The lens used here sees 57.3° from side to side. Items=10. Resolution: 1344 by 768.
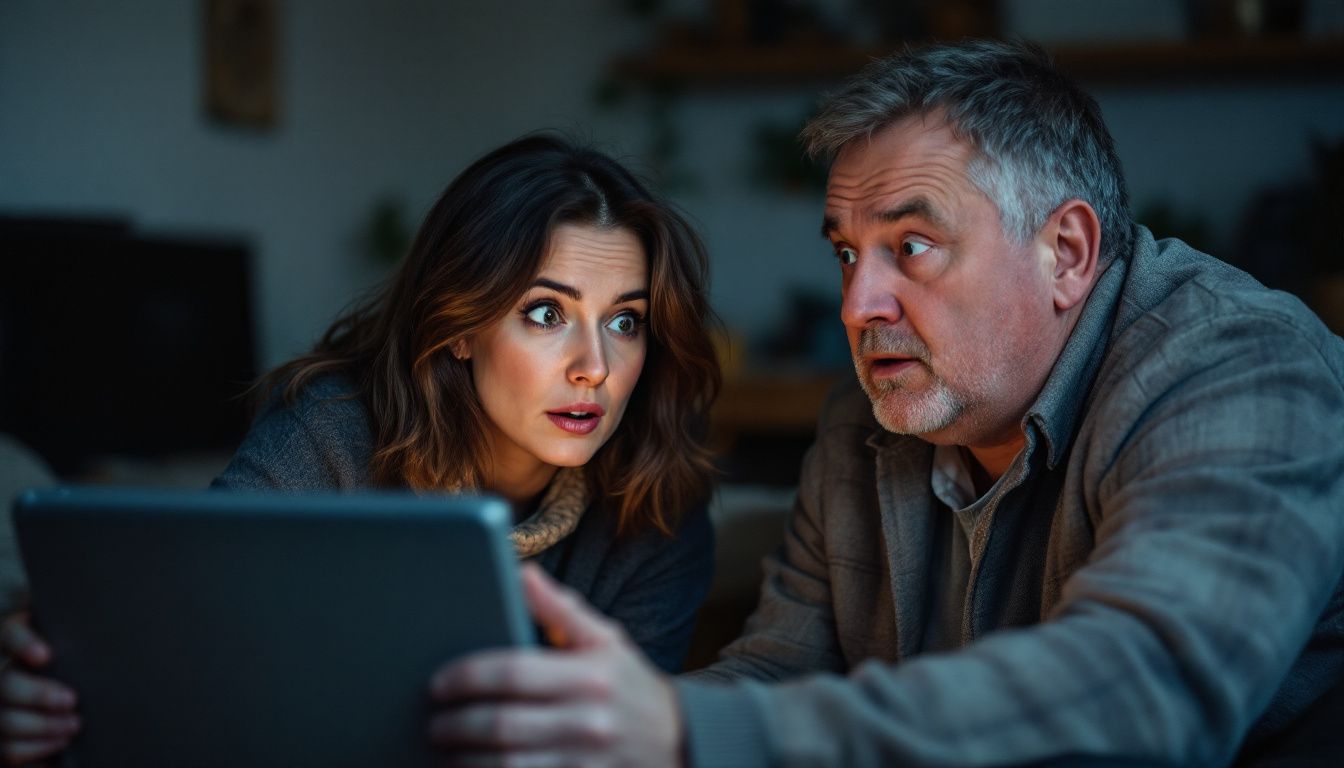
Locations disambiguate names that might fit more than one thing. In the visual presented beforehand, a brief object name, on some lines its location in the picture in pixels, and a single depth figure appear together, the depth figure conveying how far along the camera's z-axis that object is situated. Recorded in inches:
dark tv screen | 108.0
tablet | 29.3
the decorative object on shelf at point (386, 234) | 171.0
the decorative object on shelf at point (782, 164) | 191.8
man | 31.4
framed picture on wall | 140.4
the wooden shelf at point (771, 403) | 175.3
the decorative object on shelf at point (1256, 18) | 167.2
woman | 59.9
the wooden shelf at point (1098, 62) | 167.9
